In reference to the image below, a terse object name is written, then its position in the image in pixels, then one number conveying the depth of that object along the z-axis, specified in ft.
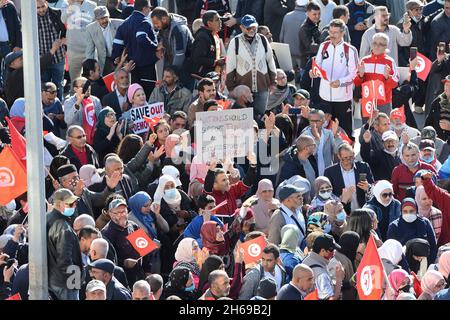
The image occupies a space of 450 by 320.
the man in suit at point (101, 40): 73.36
